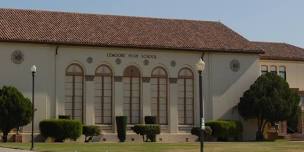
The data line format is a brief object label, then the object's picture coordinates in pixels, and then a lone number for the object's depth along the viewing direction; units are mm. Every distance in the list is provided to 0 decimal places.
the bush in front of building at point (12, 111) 47531
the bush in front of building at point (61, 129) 49406
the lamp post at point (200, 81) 26984
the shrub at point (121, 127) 53078
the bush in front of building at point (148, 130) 53000
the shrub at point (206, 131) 52694
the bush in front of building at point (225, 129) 55094
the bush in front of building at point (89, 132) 51625
